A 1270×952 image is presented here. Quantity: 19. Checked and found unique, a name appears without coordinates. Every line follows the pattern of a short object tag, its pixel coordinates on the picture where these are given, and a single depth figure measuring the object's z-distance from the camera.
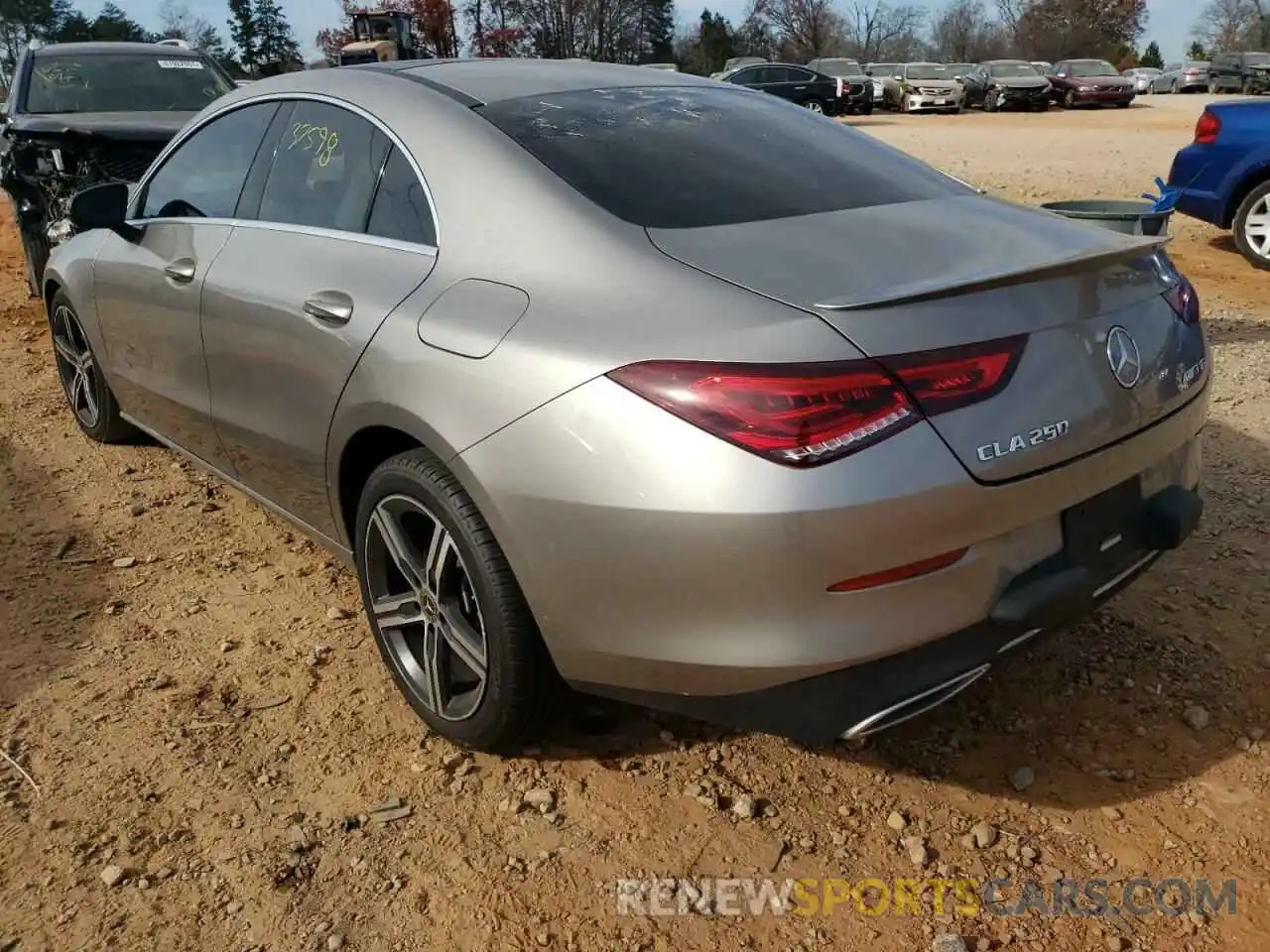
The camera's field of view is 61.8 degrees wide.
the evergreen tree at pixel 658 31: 57.81
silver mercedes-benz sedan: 1.89
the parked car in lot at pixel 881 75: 30.62
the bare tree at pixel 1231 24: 72.19
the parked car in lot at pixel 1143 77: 40.22
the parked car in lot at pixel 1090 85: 29.39
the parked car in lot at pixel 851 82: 28.84
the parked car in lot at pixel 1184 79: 41.25
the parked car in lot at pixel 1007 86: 28.83
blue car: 7.86
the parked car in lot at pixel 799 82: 26.44
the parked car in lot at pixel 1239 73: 34.66
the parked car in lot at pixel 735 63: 32.47
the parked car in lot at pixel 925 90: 29.47
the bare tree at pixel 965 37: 70.38
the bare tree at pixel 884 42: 71.19
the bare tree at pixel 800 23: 63.06
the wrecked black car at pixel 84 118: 6.62
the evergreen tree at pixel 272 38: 62.31
